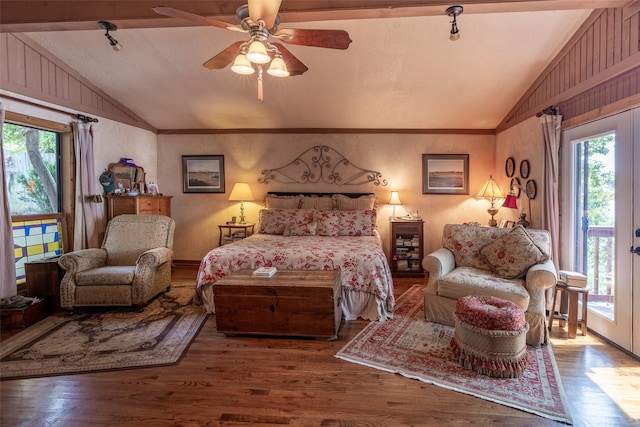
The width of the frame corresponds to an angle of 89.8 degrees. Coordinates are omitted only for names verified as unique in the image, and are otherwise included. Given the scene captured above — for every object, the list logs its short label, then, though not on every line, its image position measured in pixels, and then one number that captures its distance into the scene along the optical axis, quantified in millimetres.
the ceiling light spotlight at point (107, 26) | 2654
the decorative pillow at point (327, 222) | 4574
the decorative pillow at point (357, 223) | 4633
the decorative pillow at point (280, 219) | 4746
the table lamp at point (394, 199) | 5238
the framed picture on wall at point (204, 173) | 5688
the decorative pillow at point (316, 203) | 5258
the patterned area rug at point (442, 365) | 2031
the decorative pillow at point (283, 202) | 5305
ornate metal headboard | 5480
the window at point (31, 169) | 3576
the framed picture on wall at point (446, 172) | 5340
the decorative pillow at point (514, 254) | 2983
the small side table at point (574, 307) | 2877
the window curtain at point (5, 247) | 3209
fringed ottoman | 2260
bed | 3299
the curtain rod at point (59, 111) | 3414
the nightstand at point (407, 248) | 4984
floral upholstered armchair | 2746
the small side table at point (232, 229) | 5254
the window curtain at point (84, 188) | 4078
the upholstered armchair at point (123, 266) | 3432
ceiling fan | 1900
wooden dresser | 4512
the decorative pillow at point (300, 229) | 4602
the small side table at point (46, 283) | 3475
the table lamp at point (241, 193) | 5273
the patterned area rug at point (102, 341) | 2453
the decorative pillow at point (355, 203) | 5164
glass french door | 2654
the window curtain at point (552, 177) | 3402
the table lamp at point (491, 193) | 4645
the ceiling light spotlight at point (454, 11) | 2367
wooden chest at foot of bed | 2797
